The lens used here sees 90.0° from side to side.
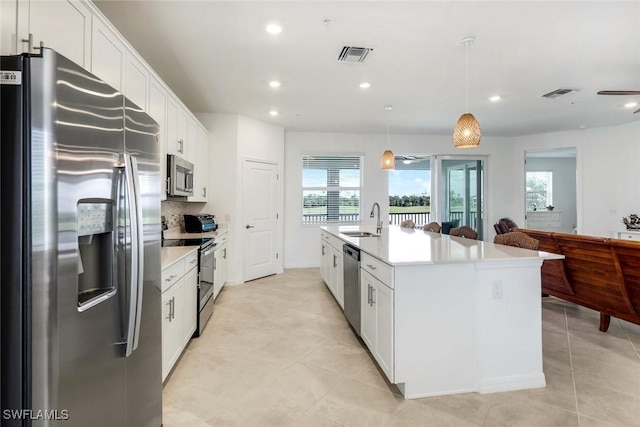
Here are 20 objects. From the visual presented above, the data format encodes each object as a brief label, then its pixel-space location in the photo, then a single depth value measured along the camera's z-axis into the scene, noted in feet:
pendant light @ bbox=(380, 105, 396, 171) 15.99
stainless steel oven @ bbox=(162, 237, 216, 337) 10.05
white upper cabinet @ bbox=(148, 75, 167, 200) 9.27
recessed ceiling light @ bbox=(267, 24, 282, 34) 8.56
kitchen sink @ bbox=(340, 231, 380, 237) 12.62
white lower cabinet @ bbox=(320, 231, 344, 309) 12.16
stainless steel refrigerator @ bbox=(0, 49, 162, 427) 2.89
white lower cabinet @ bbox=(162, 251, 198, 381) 7.12
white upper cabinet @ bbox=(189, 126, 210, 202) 14.28
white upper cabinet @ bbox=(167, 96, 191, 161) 10.94
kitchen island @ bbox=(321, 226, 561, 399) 6.87
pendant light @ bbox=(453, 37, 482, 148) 9.29
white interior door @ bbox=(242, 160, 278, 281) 17.76
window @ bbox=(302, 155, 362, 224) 21.98
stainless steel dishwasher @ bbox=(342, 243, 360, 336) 9.52
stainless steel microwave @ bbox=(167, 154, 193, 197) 10.69
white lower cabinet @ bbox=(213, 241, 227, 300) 13.74
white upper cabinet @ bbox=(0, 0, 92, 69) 3.86
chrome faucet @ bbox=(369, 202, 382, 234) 14.46
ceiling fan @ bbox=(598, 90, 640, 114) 10.78
